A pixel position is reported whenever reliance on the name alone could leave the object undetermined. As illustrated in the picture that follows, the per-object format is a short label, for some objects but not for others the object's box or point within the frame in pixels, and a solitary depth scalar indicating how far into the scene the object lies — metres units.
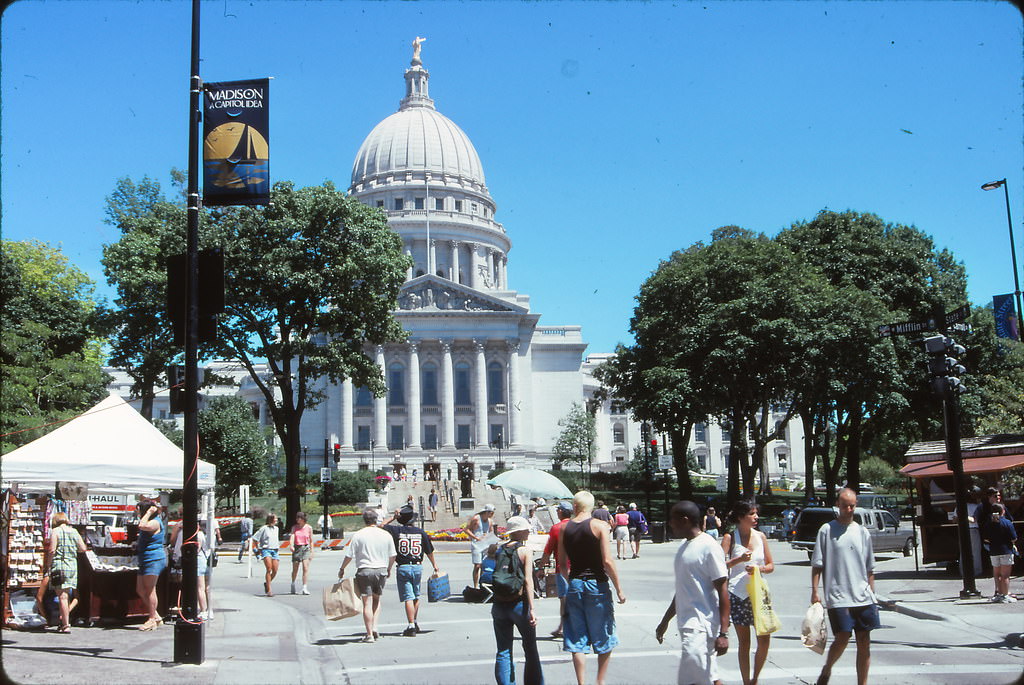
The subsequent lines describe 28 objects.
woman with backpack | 9.30
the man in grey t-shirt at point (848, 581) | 9.27
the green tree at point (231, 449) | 57.66
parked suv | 29.88
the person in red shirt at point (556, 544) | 9.66
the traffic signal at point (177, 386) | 12.09
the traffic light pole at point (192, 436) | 11.35
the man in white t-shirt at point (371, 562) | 13.66
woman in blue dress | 14.44
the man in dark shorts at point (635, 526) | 31.86
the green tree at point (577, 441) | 87.62
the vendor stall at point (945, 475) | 20.97
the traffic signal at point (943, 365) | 17.30
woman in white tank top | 9.33
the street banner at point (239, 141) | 12.20
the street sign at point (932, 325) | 17.14
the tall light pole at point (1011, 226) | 24.66
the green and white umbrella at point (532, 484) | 24.17
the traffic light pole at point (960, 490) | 16.80
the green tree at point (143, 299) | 38.44
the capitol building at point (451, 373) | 92.06
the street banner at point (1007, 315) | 25.31
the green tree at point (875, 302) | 45.12
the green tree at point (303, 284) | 39.09
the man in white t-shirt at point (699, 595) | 7.95
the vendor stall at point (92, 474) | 14.83
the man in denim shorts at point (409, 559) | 14.13
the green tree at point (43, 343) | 37.78
